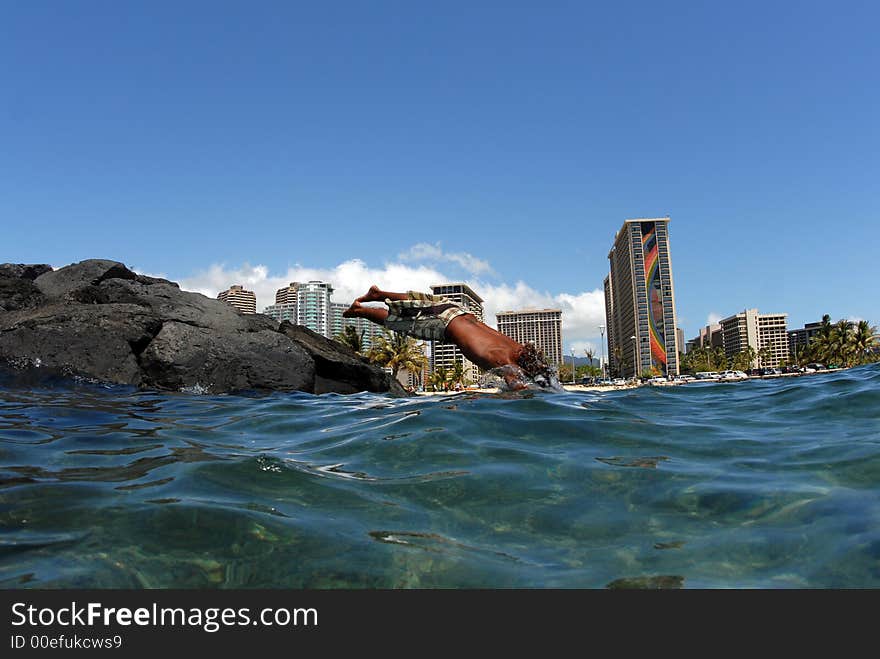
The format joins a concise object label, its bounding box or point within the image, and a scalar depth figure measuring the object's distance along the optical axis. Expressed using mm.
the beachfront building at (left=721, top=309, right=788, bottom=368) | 107162
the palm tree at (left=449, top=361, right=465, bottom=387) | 71812
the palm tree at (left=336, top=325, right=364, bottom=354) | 44750
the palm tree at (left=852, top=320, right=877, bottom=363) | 77438
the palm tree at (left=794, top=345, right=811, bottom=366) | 88375
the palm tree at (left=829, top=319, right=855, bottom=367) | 79000
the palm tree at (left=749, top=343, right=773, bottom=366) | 107000
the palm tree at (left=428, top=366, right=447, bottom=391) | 72250
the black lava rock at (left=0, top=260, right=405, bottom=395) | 10391
